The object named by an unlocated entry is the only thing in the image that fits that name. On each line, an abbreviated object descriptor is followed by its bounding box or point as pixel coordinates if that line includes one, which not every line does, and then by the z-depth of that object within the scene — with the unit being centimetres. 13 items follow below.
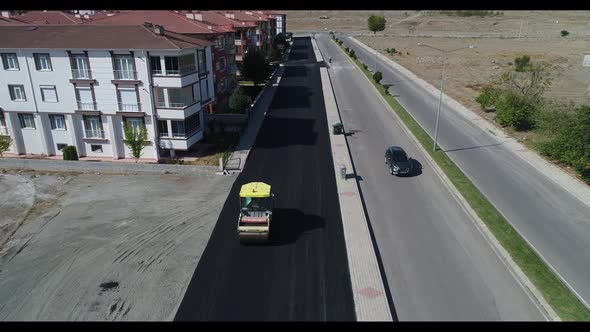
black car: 3322
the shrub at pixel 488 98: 5085
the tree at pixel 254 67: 6162
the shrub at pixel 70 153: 3700
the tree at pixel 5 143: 3738
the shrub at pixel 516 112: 4378
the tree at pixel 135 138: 3597
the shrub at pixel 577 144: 3200
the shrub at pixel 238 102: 4678
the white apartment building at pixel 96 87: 3591
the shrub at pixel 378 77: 6738
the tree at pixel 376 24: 15762
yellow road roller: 2344
